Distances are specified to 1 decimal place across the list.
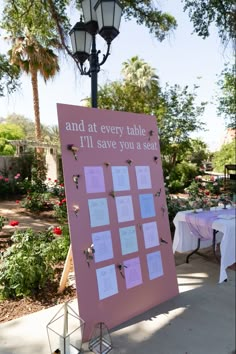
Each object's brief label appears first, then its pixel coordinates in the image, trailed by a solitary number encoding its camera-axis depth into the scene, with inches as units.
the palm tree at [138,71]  703.1
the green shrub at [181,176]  477.4
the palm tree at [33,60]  430.6
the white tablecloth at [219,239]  126.9
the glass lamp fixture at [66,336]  69.7
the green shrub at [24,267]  108.6
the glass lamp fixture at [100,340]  77.8
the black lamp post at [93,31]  117.4
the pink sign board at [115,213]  90.9
